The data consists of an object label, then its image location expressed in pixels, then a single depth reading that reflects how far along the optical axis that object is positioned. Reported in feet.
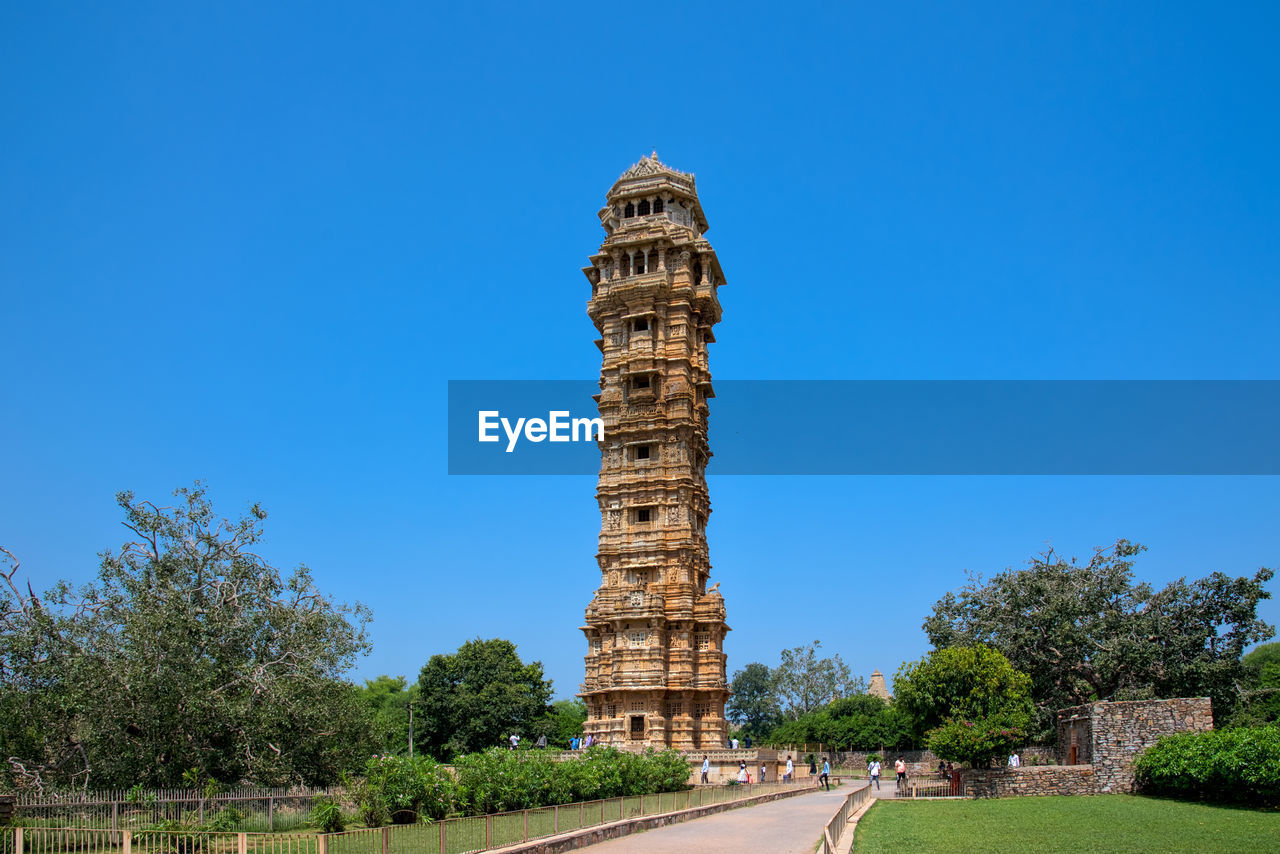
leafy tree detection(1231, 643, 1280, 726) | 130.31
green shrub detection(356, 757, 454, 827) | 61.72
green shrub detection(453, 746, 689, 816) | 69.46
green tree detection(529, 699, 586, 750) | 185.98
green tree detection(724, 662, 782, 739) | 322.96
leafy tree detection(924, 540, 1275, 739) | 129.80
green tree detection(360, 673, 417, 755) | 194.28
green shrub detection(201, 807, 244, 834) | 58.90
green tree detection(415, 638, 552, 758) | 183.32
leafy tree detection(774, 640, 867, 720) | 297.94
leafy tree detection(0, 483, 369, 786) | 74.13
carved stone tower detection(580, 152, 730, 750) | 150.30
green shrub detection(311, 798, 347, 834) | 59.26
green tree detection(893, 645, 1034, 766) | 110.63
